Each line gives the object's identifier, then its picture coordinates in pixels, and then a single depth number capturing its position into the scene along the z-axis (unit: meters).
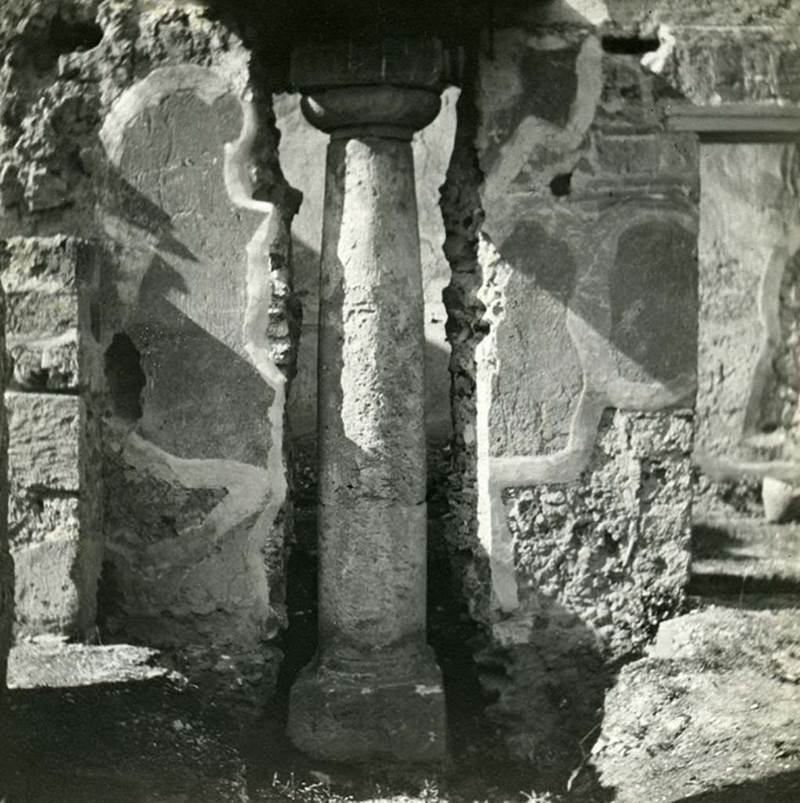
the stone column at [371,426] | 3.43
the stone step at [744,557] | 4.17
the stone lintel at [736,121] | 3.60
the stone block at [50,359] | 3.44
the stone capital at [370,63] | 3.35
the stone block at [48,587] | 3.46
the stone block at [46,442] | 3.46
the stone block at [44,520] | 3.46
